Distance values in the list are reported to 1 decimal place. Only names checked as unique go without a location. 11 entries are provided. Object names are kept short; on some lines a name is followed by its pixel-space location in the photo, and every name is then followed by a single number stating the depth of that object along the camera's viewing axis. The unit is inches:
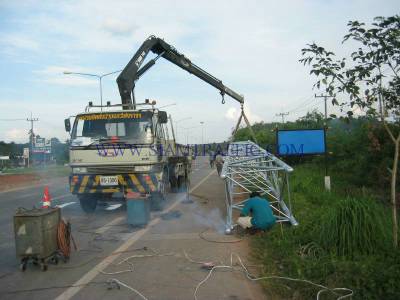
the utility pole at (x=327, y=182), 516.7
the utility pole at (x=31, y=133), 2872.5
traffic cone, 319.0
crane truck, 445.4
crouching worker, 325.7
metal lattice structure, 346.6
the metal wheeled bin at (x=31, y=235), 254.7
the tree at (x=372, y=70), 226.8
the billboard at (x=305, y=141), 546.3
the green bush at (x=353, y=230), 249.6
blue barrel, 381.7
